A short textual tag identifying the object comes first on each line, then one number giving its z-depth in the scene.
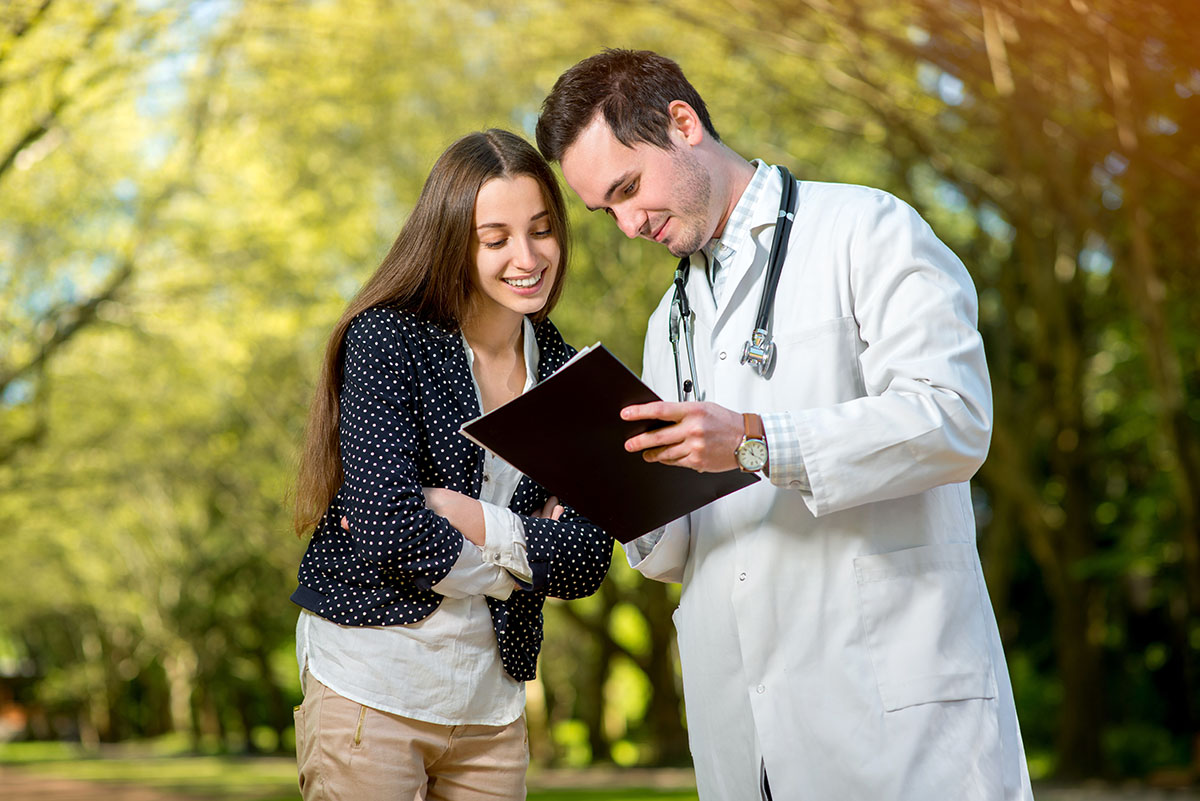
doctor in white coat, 2.46
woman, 2.63
